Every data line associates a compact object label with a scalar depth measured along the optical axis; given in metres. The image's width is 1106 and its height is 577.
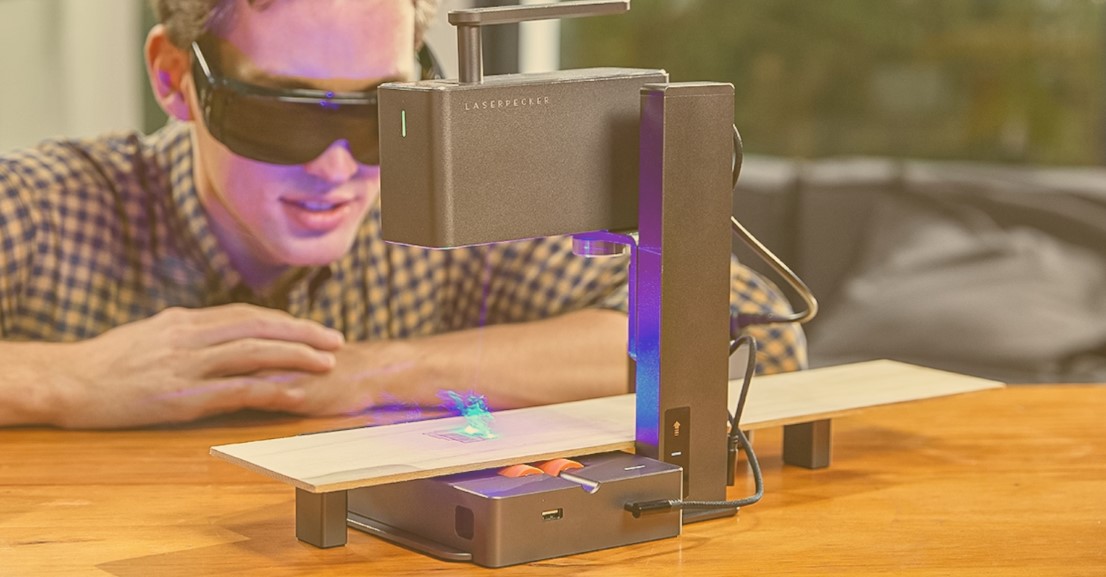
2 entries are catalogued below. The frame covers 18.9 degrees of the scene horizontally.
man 2.34
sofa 4.18
